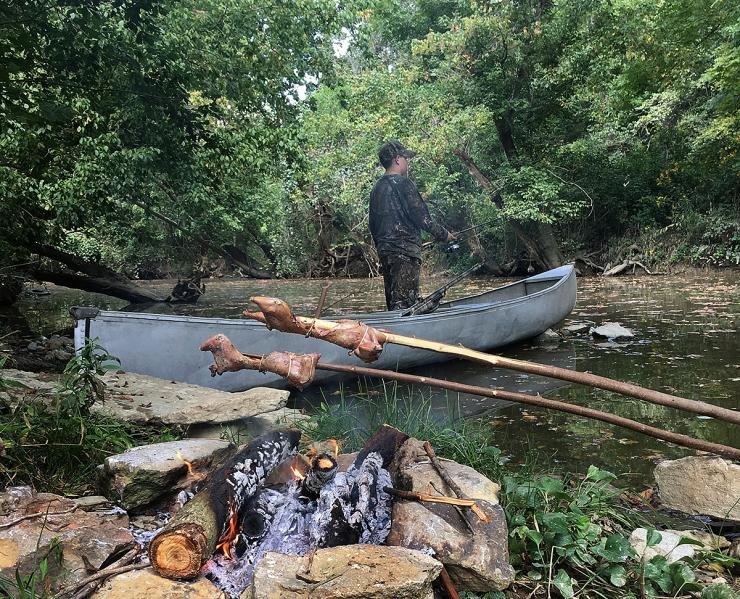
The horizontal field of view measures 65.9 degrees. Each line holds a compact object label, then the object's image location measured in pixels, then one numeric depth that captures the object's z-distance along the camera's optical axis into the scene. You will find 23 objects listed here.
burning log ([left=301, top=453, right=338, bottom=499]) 2.33
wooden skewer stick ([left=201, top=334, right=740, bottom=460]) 1.94
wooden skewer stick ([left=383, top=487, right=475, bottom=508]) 2.13
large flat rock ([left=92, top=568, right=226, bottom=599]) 1.72
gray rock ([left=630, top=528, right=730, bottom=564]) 2.19
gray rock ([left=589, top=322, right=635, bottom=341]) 7.37
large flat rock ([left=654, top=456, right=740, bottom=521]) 2.74
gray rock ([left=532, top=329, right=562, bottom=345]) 7.53
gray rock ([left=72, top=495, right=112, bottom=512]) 2.30
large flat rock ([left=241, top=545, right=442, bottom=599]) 1.62
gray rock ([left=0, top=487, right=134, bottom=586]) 1.85
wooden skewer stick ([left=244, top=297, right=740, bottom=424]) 1.84
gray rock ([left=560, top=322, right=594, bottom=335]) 8.09
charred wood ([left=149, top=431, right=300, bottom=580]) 1.83
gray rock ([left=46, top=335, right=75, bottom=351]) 6.73
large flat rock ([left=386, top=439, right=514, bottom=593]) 1.92
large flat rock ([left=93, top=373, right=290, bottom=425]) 3.71
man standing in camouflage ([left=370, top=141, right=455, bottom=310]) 6.18
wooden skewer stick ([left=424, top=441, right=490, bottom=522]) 2.14
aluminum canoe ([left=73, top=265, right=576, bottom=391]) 4.78
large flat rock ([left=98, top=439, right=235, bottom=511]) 2.35
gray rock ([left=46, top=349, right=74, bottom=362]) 6.17
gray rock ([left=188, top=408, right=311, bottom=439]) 3.71
